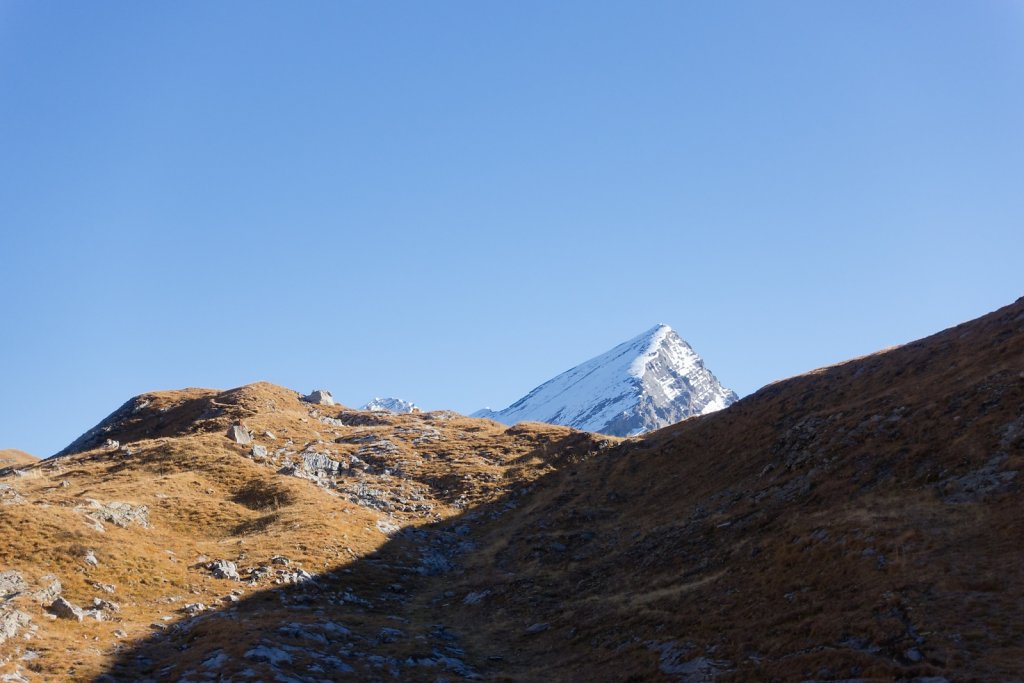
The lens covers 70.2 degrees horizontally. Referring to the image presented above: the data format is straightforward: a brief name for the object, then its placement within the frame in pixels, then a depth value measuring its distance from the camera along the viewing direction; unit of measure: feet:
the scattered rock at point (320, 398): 358.53
